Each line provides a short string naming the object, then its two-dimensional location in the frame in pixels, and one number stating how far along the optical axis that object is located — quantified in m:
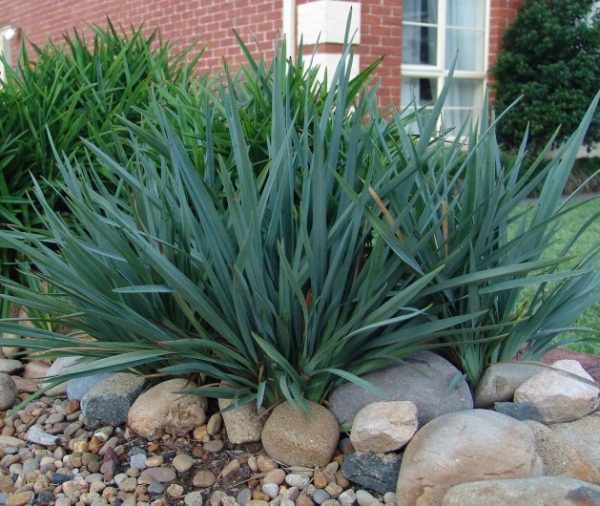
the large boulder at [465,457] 2.13
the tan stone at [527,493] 1.94
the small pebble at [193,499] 2.38
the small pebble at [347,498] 2.33
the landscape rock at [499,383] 2.62
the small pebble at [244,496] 2.38
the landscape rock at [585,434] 2.45
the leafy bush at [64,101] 3.85
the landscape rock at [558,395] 2.55
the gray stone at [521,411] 2.53
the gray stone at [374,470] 2.34
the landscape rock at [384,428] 2.30
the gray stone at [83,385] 3.06
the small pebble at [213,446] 2.60
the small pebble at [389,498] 2.31
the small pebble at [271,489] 2.39
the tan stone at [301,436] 2.45
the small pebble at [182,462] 2.53
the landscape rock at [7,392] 3.10
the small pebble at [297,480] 2.41
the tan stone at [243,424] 2.57
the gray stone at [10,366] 3.46
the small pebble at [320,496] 2.35
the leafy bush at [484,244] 2.47
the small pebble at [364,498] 2.32
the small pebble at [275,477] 2.43
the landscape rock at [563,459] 2.27
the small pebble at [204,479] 2.45
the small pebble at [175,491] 2.43
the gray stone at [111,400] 2.81
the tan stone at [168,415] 2.66
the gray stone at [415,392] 2.50
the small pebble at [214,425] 2.66
